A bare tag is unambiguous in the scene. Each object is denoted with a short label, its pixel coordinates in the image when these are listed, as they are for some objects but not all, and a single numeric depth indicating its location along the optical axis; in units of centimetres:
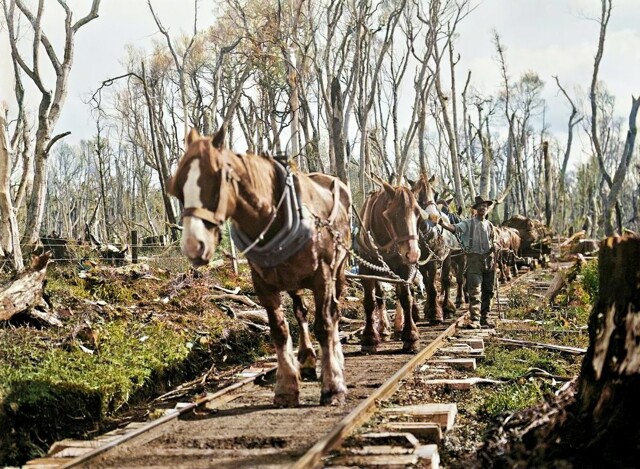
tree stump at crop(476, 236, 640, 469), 405
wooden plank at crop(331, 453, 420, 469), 483
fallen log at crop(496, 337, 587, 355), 985
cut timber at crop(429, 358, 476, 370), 901
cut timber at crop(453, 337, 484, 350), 1080
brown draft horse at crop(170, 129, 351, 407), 554
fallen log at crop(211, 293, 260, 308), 1294
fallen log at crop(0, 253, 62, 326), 912
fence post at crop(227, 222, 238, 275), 1630
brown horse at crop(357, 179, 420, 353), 1009
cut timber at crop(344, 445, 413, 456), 509
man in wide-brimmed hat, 1373
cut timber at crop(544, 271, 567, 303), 1686
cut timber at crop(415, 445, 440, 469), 497
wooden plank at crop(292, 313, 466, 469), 475
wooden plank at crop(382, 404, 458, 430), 618
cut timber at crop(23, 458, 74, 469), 515
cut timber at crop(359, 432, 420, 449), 530
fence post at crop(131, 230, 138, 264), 1514
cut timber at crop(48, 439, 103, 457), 571
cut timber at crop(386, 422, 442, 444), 566
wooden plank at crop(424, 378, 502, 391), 774
